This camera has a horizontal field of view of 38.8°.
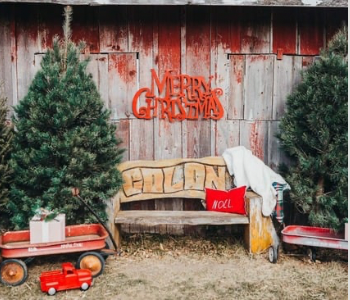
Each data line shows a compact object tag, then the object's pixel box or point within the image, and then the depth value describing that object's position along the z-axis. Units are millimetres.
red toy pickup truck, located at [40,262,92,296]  4793
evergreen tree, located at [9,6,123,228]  5461
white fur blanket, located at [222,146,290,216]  5898
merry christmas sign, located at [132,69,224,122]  6492
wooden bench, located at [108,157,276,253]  5973
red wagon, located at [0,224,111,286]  4973
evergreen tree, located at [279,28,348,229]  5645
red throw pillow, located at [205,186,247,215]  5910
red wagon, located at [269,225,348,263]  5441
